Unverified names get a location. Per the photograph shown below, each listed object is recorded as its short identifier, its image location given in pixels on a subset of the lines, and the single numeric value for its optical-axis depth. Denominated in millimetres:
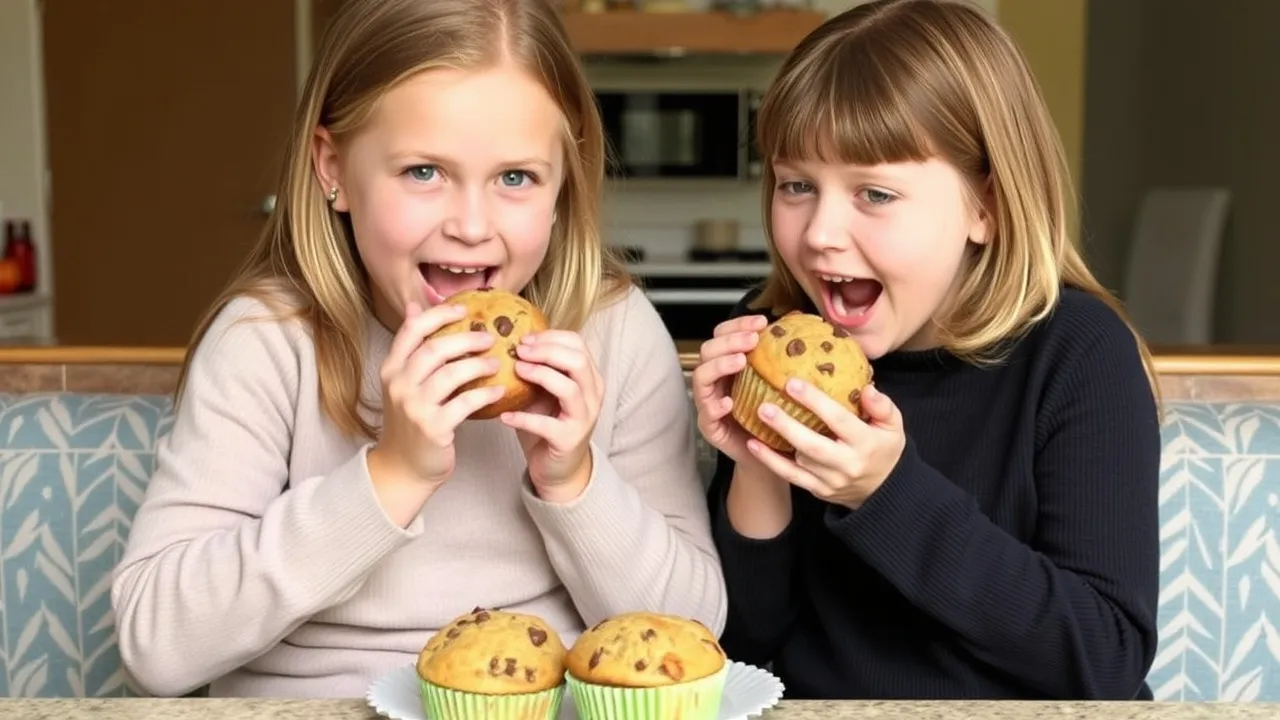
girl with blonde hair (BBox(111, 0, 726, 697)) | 1331
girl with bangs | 1369
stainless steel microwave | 5727
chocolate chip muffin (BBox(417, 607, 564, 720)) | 1001
